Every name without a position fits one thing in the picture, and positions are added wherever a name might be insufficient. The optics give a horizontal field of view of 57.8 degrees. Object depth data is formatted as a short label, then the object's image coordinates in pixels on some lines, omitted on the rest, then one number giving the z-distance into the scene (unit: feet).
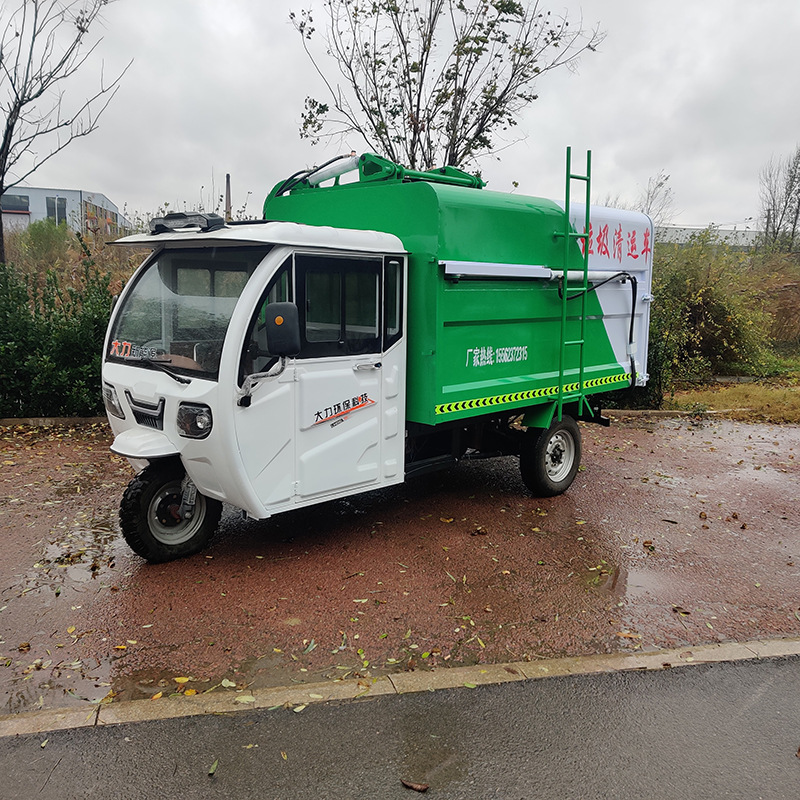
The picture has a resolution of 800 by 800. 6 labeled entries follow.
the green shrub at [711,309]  47.47
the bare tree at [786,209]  111.65
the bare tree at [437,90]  38.55
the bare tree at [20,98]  33.35
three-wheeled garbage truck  15.53
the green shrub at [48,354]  29.94
